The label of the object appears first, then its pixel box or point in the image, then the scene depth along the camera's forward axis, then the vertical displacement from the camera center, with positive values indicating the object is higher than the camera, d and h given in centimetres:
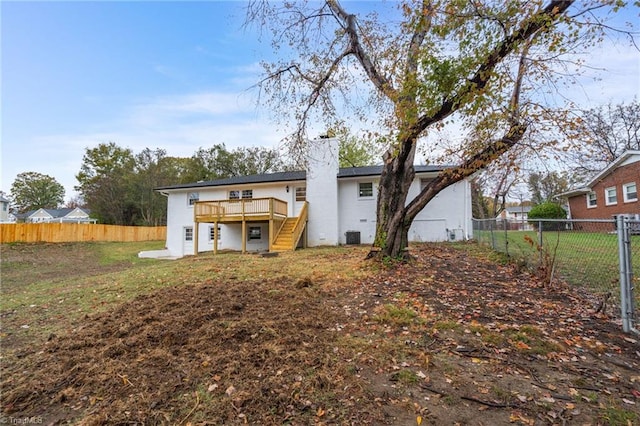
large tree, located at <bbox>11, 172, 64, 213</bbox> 4612 +619
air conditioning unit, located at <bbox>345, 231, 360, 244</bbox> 1497 -69
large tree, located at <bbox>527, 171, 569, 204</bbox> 3120 +346
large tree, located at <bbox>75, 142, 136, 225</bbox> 3288 +391
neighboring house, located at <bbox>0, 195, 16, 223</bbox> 3462 +246
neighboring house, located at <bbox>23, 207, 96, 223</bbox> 4322 +202
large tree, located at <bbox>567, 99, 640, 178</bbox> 2195 +723
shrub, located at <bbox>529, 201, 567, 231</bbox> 2040 +64
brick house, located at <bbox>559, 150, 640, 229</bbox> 1577 +177
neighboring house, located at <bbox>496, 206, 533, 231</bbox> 5471 +189
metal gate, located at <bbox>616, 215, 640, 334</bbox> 333 -64
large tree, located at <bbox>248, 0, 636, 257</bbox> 469 +308
